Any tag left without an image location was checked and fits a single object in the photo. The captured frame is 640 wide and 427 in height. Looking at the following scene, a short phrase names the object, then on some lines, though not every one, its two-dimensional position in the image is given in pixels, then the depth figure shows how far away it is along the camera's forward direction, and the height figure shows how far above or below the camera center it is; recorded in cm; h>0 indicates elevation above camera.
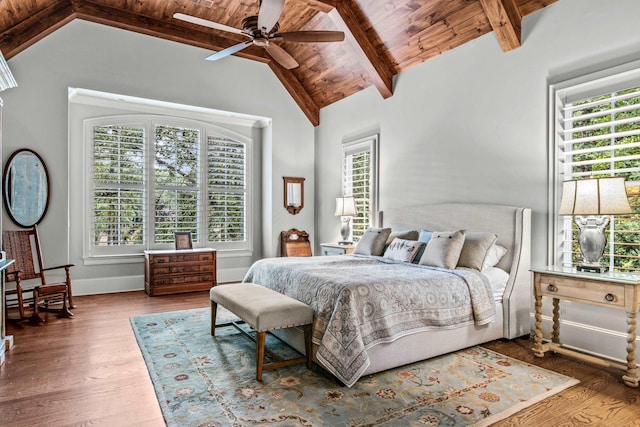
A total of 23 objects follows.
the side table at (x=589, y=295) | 262 -59
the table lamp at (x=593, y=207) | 272 +5
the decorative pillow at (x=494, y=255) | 366 -38
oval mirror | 476 +35
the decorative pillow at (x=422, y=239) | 405 -27
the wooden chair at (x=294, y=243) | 684 -51
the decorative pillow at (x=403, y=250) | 397 -37
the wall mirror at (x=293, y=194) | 692 +37
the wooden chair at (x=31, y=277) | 419 -71
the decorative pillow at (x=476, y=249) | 358 -33
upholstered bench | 271 -72
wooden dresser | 562 -84
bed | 264 -67
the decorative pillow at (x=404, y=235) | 443 -23
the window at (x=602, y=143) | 311 +62
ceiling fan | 333 +174
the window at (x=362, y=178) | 581 +59
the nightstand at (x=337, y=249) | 551 -49
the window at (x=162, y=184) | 584 +50
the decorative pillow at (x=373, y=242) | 452 -32
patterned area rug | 220 -115
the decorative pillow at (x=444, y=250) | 357 -33
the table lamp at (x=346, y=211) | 573 +6
